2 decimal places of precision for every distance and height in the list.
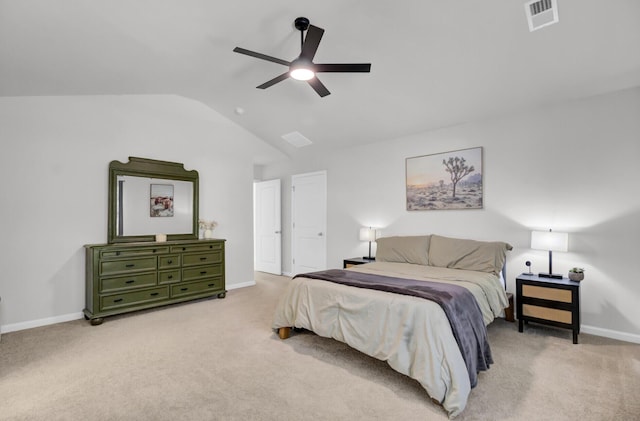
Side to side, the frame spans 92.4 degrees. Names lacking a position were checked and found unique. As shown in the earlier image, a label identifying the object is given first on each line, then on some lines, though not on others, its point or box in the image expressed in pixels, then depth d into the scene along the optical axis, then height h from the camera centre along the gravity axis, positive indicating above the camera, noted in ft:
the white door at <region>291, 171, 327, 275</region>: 19.56 -0.66
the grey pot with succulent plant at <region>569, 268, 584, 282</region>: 10.47 -2.19
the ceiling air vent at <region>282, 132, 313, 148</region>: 18.06 +4.40
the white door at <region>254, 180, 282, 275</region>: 22.11 -1.16
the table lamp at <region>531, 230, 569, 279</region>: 10.57 -1.09
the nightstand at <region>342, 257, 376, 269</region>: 15.61 -2.57
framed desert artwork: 13.62 +1.46
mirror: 13.92 +0.58
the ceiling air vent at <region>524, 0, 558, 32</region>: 8.07 +5.38
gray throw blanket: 7.29 -2.56
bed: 6.81 -2.76
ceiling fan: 7.87 +4.16
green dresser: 12.25 -2.78
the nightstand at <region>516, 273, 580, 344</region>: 9.99 -3.10
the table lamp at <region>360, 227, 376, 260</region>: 16.17 -1.19
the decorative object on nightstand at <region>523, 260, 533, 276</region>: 11.54 -2.15
